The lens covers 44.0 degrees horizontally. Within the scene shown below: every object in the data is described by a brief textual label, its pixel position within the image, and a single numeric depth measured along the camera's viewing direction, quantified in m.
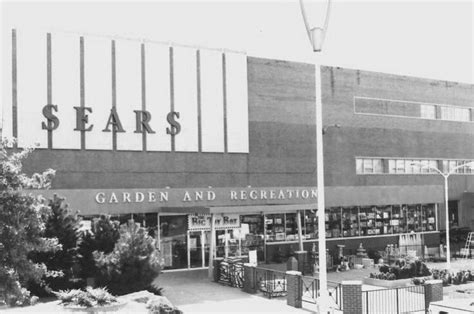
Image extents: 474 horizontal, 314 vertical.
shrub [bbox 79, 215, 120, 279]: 22.48
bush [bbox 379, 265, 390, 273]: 27.11
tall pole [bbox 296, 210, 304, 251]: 30.52
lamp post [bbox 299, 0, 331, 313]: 12.17
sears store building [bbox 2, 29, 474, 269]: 29.05
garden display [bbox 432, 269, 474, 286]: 26.23
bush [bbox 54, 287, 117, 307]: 17.48
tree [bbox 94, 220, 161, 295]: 21.22
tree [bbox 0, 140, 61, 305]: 14.43
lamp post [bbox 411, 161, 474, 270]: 41.58
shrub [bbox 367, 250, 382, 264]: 34.53
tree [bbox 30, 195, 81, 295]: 21.73
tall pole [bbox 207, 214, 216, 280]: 27.64
